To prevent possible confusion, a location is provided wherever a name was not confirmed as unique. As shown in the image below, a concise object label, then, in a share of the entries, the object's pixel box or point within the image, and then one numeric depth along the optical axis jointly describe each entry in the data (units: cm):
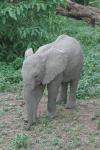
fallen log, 2527
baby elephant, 898
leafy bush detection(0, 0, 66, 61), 1515
